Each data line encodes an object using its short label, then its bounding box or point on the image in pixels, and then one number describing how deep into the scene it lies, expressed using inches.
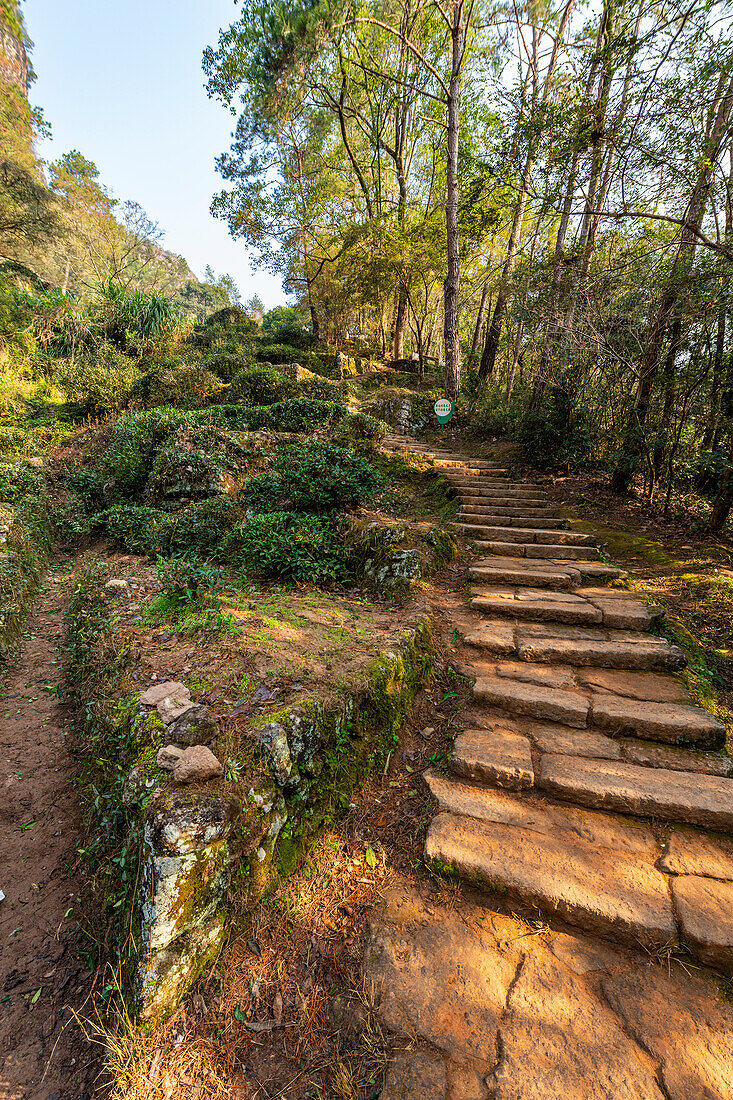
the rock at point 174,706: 87.5
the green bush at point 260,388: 364.2
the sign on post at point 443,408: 344.2
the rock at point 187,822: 65.8
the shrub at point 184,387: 377.4
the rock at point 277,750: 80.4
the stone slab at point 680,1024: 52.0
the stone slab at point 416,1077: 53.4
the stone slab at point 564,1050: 52.3
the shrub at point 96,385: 398.0
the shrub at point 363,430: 258.5
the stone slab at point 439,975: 58.7
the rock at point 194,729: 81.2
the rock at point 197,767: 73.4
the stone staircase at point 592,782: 69.1
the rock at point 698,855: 73.1
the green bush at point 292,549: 158.1
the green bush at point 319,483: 192.1
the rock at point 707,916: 62.4
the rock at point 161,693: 93.1
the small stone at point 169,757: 76.0
